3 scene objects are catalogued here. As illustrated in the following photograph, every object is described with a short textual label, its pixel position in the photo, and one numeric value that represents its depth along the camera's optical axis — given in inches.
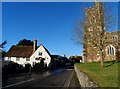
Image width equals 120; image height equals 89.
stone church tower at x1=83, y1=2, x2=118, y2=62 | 688.1
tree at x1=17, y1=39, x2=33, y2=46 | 1812.5
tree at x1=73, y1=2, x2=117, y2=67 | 678.5
